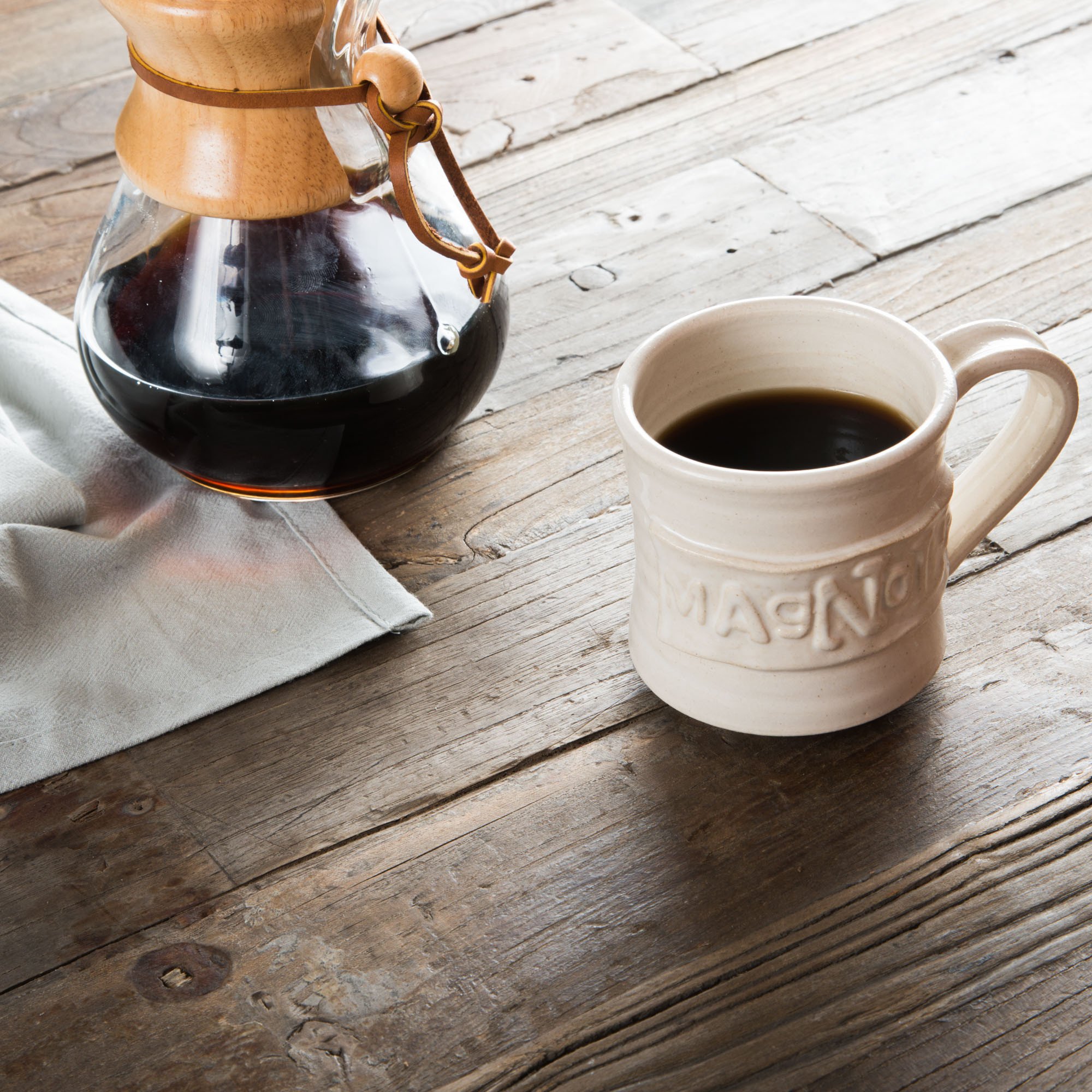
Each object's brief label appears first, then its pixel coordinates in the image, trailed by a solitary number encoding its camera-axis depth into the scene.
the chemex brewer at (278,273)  0.87
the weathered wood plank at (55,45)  1.20
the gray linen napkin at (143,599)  0.88
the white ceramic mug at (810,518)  0.81
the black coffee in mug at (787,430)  0.85
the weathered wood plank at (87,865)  0.83
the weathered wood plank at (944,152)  1.05
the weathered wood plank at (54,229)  1.06
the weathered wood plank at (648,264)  1.00
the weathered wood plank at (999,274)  0.99
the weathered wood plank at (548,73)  1.13
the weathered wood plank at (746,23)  1.17
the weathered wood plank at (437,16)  1.20
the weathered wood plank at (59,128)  1.14
